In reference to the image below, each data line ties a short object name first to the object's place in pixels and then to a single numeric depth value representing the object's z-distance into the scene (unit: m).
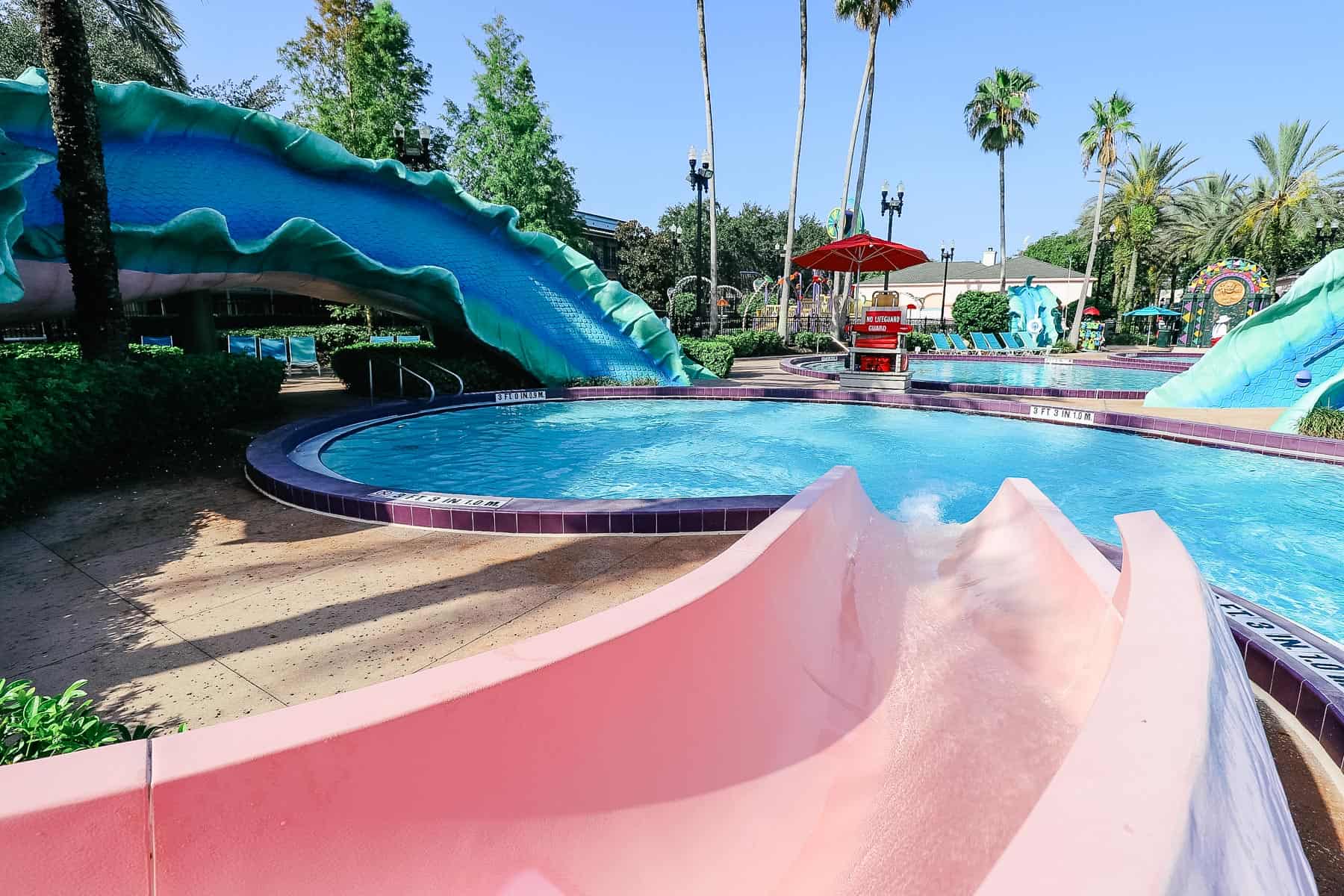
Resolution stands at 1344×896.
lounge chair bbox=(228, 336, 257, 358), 17.50
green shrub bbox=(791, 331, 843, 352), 29.81
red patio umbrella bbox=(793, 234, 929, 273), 16.78
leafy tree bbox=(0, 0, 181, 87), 20.94
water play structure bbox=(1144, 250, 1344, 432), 11.58
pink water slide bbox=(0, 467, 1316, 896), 0.98
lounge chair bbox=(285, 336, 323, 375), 18.77
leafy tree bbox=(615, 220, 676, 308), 40.56
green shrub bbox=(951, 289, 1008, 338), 32.75
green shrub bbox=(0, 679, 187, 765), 1.66
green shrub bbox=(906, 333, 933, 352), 29.98
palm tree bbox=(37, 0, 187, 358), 6.80
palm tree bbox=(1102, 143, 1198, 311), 38.94
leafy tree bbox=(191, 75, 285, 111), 29.02
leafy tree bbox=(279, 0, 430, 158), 24.80
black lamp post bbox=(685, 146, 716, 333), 22.59
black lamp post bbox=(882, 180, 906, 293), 34.81
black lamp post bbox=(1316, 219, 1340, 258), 33.25
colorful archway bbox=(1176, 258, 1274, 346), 26.75
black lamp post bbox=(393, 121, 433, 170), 15.93
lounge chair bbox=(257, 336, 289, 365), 18.80
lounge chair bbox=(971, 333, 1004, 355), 30.34
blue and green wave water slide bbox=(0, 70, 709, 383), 9.23
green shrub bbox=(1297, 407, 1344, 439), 8.96
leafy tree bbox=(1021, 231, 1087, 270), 63.99
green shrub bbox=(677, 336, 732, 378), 18.44
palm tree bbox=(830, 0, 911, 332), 25.95
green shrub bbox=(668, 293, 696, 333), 31.29
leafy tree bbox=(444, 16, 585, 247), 26.73
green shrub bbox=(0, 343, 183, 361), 10.66
